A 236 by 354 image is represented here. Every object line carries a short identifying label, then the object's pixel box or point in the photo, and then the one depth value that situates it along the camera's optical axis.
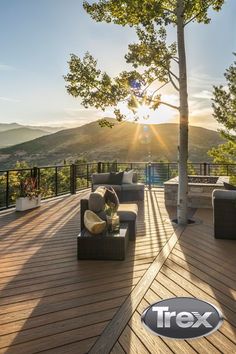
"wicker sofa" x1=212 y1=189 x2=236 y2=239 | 4.45
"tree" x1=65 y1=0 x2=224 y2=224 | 5.59
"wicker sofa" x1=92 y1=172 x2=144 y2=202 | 7.88
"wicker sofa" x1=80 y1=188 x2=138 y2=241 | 3.90
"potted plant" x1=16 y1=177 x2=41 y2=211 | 6.88
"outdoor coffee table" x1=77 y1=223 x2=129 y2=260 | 3.57
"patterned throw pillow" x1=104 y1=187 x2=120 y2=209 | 4.39
